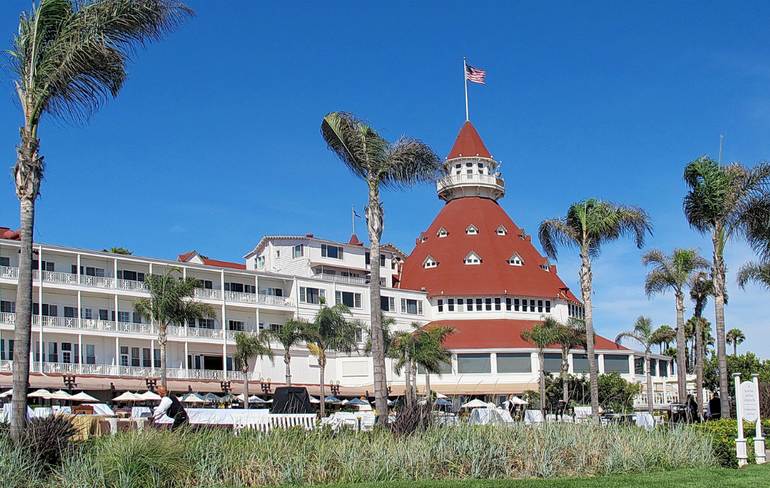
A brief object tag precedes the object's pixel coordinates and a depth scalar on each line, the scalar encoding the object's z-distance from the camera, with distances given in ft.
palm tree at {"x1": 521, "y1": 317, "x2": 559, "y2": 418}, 230.15
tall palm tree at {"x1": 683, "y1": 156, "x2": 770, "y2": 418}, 109.19
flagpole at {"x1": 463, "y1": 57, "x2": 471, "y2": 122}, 329.07
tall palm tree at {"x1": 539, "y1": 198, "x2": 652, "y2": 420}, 138.68
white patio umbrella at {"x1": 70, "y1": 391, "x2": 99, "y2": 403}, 168.86
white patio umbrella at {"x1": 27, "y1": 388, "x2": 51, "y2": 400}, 164.04
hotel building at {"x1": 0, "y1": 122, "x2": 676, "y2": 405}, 201.67
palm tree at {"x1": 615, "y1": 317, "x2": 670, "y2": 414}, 294.46
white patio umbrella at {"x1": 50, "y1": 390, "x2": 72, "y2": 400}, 165.77
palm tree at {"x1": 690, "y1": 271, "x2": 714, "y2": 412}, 198.33
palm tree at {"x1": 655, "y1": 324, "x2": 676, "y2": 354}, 327.67
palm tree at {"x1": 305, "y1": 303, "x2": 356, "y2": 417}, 213.25
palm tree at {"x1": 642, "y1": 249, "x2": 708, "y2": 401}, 174.70
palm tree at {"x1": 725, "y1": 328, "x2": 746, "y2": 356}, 347.97
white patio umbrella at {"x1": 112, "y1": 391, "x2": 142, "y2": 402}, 177.80
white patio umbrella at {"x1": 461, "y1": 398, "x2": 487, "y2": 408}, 182.24
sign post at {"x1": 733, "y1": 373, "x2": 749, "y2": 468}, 65.26
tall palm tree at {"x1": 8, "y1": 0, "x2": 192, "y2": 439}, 61.16
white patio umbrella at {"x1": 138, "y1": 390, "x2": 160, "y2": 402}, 175.11
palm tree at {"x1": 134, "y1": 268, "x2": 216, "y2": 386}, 178.29
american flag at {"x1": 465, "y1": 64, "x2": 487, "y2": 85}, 280.31
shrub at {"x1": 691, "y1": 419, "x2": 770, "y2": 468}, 65.00
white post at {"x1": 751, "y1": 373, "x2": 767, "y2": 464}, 68.59
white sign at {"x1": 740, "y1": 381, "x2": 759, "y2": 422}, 70.59
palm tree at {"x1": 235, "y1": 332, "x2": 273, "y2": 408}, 209.26
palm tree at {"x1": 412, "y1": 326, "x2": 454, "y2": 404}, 224.33
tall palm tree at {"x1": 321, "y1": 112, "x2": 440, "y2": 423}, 100.27
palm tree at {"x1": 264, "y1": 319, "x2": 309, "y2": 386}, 215.10
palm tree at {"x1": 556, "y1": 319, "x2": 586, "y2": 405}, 229.45
